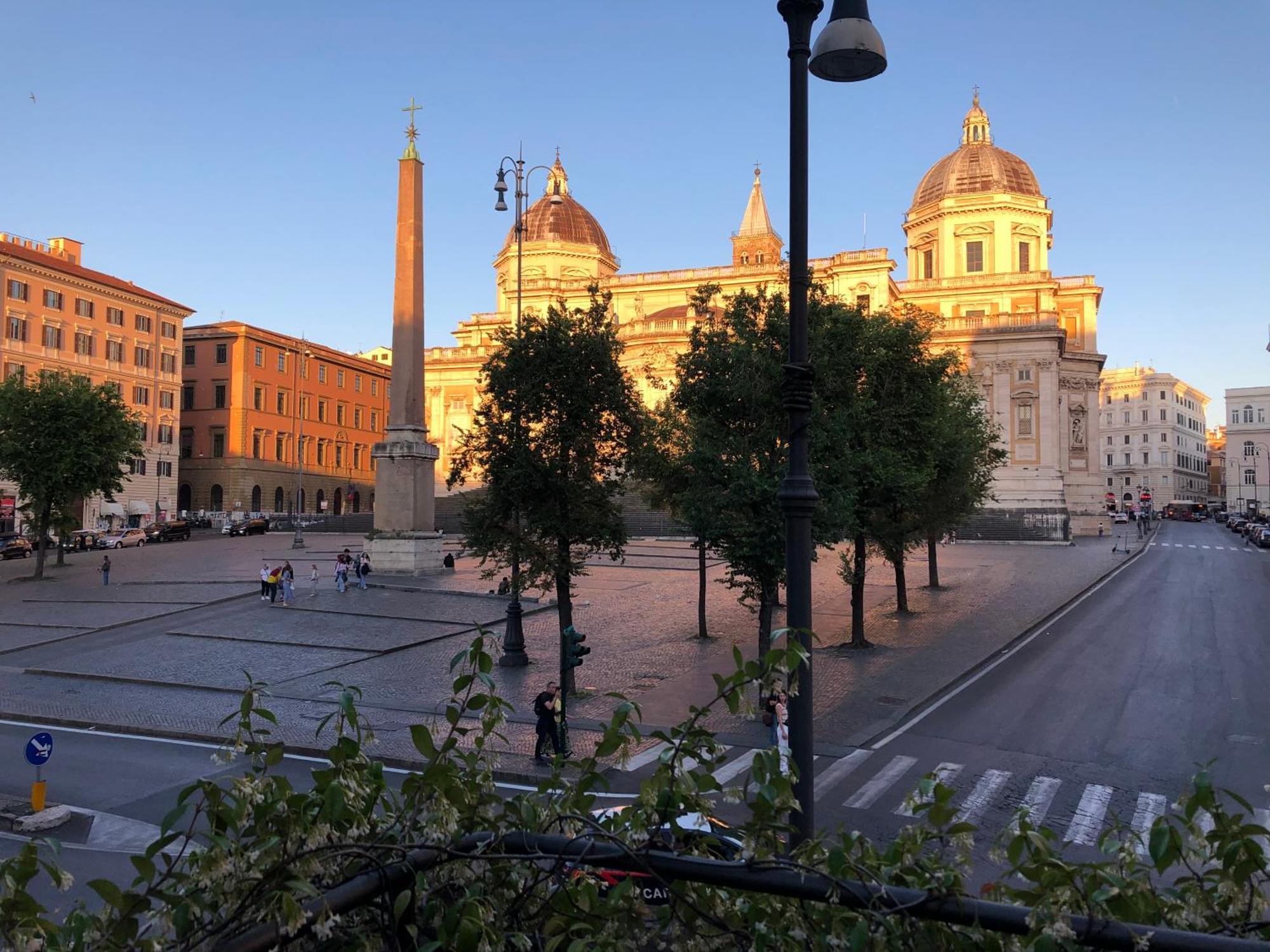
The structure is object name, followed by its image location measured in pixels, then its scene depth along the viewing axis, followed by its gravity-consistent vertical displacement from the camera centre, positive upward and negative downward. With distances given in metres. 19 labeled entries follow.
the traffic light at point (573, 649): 15.73 -2.23
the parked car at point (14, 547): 48.69 -1.91
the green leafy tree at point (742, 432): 18.75 +1.98
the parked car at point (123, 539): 54.38 -1.57
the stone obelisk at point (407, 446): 34.94 +2.78
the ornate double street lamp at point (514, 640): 21.55 -2.87
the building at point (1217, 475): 141.00 +8.20
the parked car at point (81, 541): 52.03 -1.66
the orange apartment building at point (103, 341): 58.75 +11.92
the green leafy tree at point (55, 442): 39.41 +3.04
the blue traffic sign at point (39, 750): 11.50 -2.99
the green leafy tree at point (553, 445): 19.42 +1.59
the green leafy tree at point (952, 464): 28.30 +2.03
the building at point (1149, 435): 123.12 +12.59
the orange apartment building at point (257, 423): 77.69 +8.12
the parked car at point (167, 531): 58.09 -1.13
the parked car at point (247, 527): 64.06 -0.91
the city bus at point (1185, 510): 112.38 +2.13
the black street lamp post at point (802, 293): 6.54 +1.75
